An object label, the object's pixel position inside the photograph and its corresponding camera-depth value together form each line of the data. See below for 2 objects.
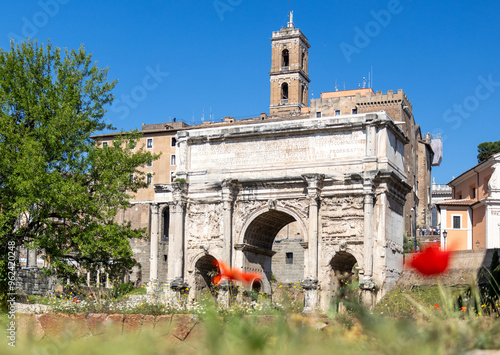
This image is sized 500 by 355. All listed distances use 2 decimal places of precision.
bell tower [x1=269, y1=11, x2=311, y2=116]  90.44
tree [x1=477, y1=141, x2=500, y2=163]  90.31
